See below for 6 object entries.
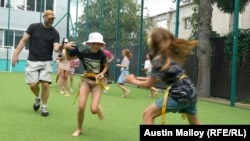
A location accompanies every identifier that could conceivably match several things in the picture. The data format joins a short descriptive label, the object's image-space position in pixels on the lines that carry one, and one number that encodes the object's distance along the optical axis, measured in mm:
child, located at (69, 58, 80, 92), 13558
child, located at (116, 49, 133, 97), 13016
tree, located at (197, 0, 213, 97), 14000
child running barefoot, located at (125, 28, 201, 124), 4434
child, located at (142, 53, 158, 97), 12709
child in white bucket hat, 6086
